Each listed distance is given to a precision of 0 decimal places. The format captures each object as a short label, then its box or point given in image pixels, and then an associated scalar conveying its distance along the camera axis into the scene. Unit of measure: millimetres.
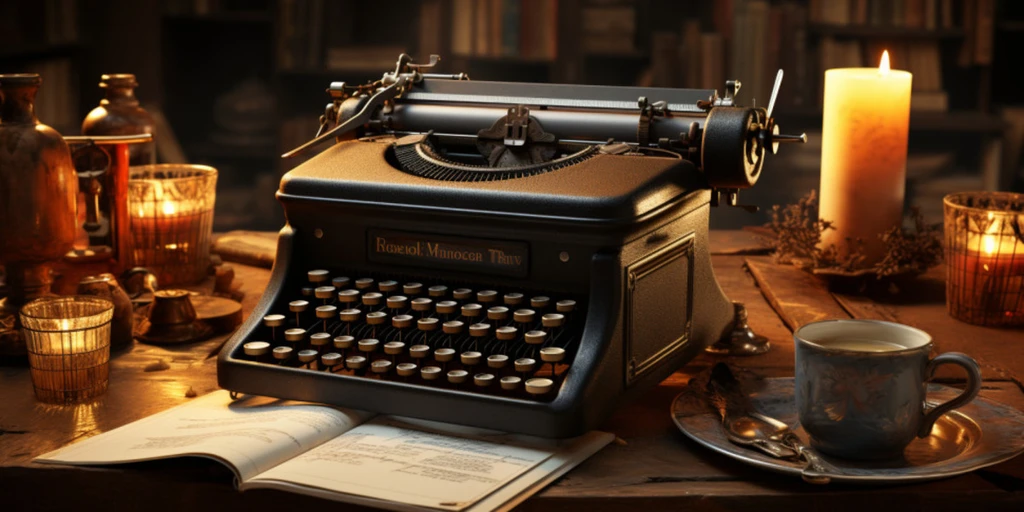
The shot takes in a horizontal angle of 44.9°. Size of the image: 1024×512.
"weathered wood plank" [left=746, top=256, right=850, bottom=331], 1922
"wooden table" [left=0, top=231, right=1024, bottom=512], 1249
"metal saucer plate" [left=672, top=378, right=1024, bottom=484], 1252
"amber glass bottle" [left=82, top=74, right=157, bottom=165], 2156
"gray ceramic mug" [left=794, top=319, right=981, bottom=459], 1253
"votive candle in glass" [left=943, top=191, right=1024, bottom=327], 1834
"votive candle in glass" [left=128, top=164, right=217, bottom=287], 2092
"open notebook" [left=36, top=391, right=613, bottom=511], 1229
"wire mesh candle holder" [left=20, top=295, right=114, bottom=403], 1541
